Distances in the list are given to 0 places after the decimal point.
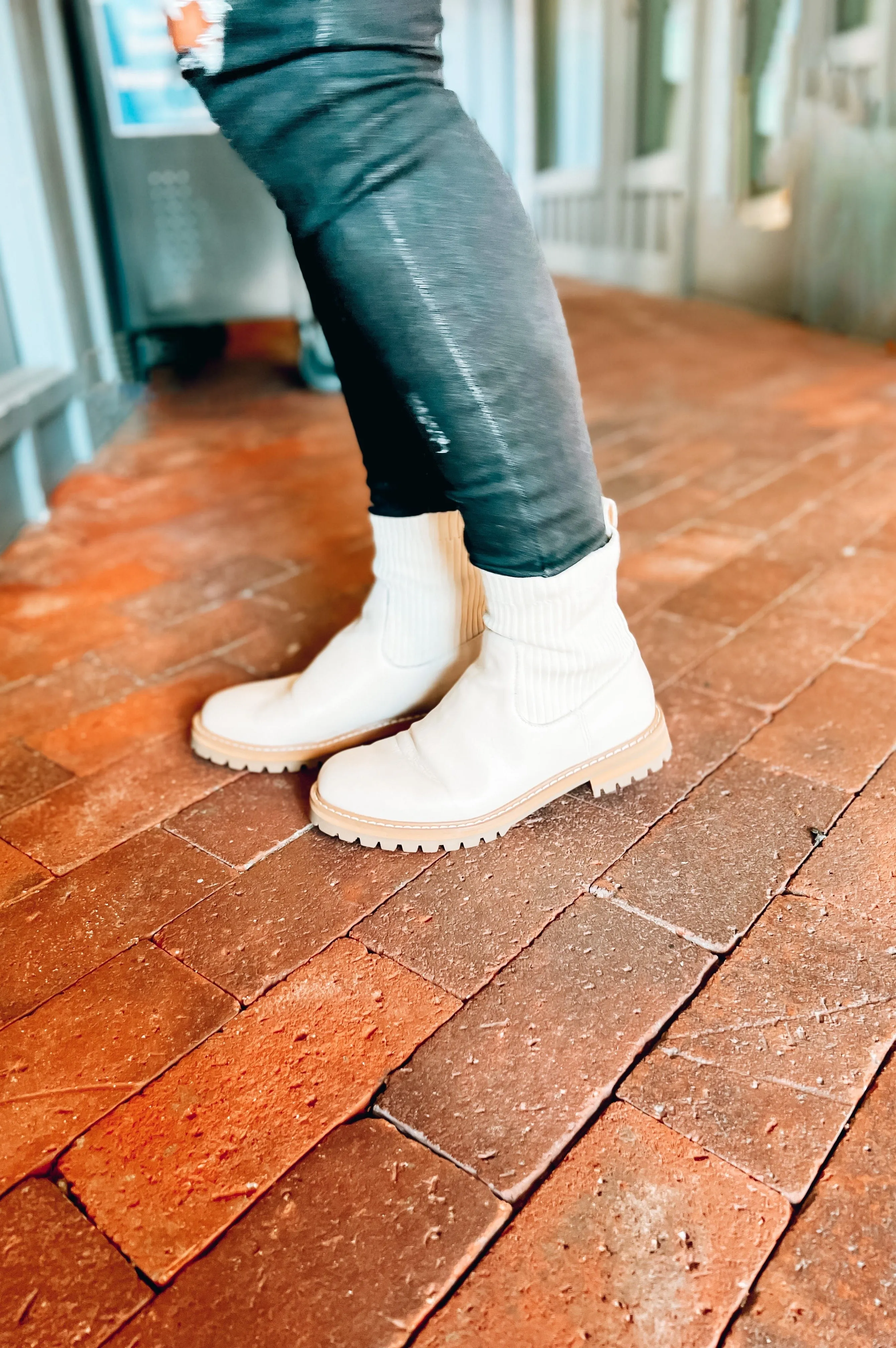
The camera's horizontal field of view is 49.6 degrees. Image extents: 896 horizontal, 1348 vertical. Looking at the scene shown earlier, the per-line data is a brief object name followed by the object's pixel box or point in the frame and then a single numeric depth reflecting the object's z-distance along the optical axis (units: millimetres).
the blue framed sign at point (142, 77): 2668
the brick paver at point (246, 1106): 663
